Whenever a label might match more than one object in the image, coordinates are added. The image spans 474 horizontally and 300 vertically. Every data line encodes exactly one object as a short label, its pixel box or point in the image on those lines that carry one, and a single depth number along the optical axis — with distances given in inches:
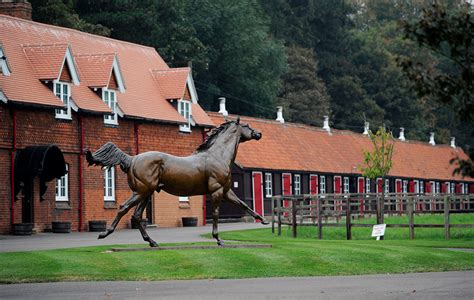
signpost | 1483.8
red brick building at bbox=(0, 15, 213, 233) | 1692.9
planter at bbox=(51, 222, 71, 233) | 1720.0
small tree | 2339.7
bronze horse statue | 1072.8
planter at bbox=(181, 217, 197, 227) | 2124.8
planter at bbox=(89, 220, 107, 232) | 1817.2
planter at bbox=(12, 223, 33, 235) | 1633.9
